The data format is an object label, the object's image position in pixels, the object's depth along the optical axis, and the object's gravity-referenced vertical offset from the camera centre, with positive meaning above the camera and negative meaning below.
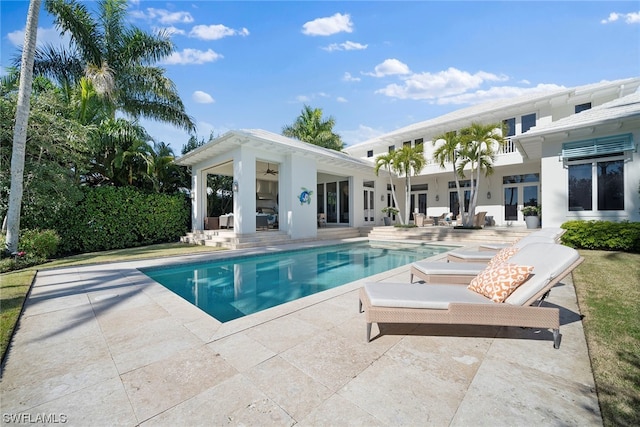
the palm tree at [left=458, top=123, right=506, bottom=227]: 12.84 +3.06
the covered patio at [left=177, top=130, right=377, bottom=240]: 11.32 +1.52
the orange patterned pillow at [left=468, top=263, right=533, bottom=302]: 3.12 -0.87
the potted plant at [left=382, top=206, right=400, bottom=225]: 18.19 -0.40
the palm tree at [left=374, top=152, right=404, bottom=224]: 15.65 +2.98
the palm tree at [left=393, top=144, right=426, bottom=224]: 14.97 +2.79
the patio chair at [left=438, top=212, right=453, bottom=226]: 18.28 -0.73
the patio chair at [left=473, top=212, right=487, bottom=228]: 15.45 -0.60
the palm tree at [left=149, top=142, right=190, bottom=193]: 13.25 +2.17
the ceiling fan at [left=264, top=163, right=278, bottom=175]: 15.75 +2.41
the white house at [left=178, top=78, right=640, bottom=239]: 9.73 +1.97
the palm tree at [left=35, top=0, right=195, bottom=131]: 11.91 +7.28
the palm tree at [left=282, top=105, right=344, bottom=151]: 22.83 +7.01
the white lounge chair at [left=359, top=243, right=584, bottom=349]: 2.77 -1.03
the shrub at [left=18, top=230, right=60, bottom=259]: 7.86 -0.90
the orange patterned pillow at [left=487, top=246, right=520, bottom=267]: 4.09 -0.74
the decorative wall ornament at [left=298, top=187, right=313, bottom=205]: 13.07 +0.69
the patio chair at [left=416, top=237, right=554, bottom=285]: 4.22 -1.00
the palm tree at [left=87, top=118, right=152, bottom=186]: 11.79 +2.65
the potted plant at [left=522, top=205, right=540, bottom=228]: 13.67 -0.41
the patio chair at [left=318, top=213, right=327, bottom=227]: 18.33 -0.68
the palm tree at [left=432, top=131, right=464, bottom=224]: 13.56 +3.14
